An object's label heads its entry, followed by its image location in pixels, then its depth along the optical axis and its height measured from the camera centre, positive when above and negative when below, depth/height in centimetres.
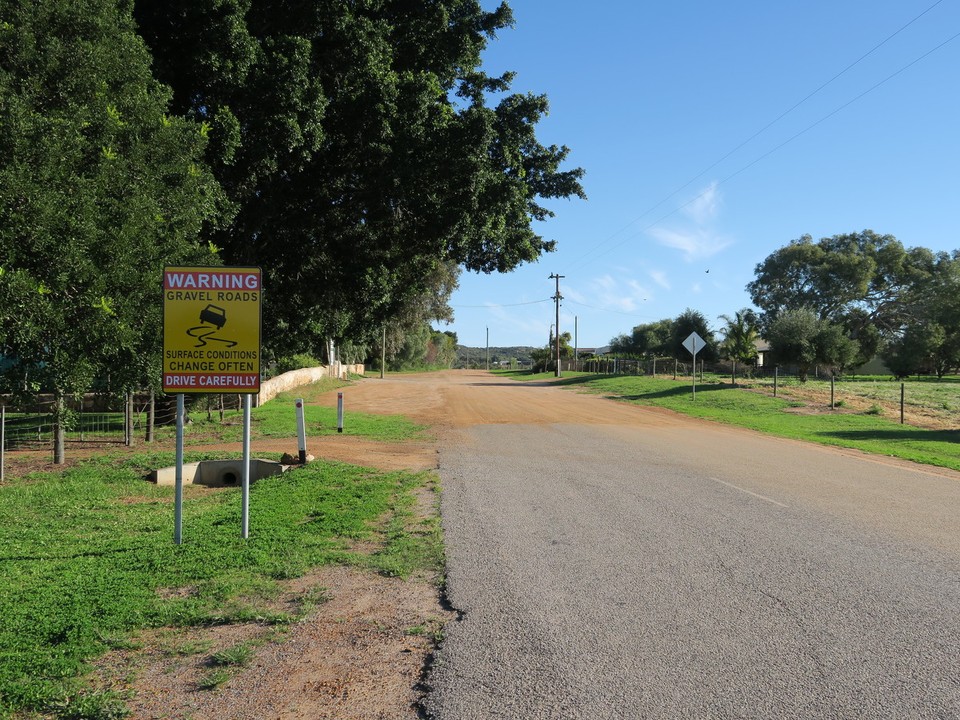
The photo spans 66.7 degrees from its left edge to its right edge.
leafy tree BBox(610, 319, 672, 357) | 9349 +366
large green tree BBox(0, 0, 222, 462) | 828 +215
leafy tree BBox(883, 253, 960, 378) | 7081 +350
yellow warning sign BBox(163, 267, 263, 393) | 712 +33
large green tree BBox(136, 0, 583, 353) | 1416 +488
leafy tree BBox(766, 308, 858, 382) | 4347 +151
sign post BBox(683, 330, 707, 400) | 3258 +107
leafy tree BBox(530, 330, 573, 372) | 8488 +155
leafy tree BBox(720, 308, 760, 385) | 5297 +195
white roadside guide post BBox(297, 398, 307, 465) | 1269 -128
